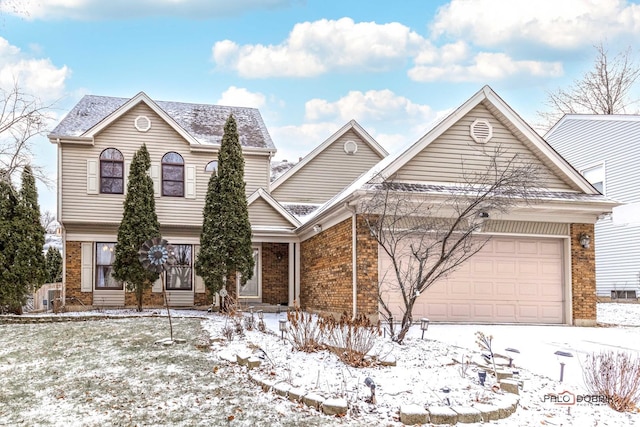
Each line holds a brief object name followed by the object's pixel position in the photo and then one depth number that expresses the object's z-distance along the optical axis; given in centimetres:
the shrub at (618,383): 663
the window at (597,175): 2086
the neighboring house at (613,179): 1961
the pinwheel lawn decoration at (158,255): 1146
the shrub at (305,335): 863
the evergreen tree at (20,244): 1537
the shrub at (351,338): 791
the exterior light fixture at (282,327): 935
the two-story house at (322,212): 1347
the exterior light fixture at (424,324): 1020
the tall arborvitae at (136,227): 1591
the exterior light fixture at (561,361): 730
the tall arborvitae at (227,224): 1536
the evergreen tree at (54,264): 2356
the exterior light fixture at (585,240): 1385
